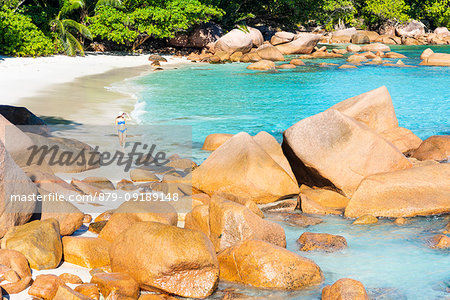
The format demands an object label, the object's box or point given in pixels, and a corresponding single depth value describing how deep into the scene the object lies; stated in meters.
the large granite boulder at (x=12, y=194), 4.80
